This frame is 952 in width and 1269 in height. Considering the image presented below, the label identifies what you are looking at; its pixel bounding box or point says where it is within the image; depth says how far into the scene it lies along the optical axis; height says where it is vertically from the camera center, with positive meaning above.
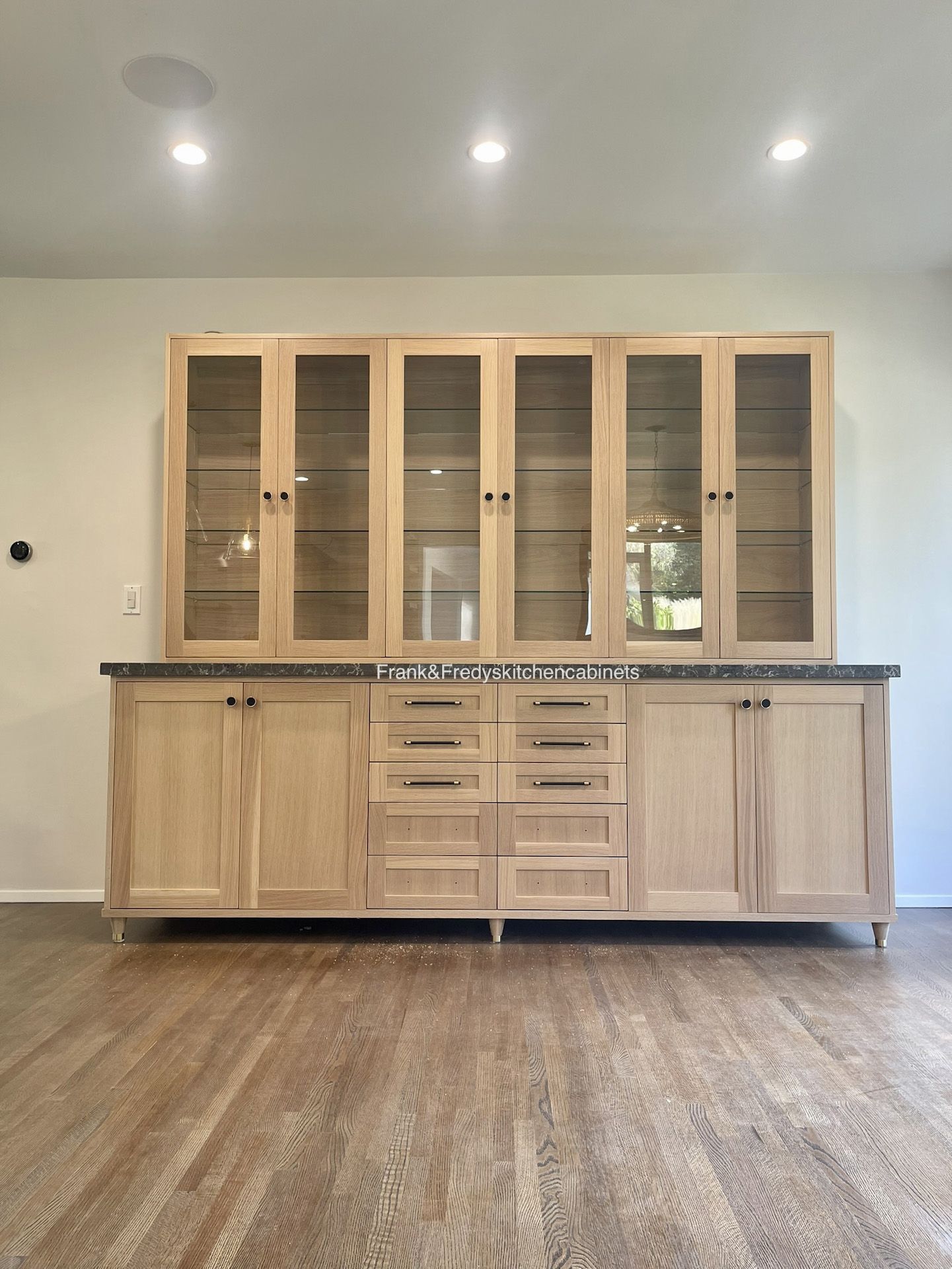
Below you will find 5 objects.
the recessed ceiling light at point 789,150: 2.55 +1.59
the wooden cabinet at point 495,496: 2.99 +0.61
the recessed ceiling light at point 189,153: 2.58 +1.58
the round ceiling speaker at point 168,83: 2.21 +1.57
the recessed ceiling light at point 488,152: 2.56 +1.58
